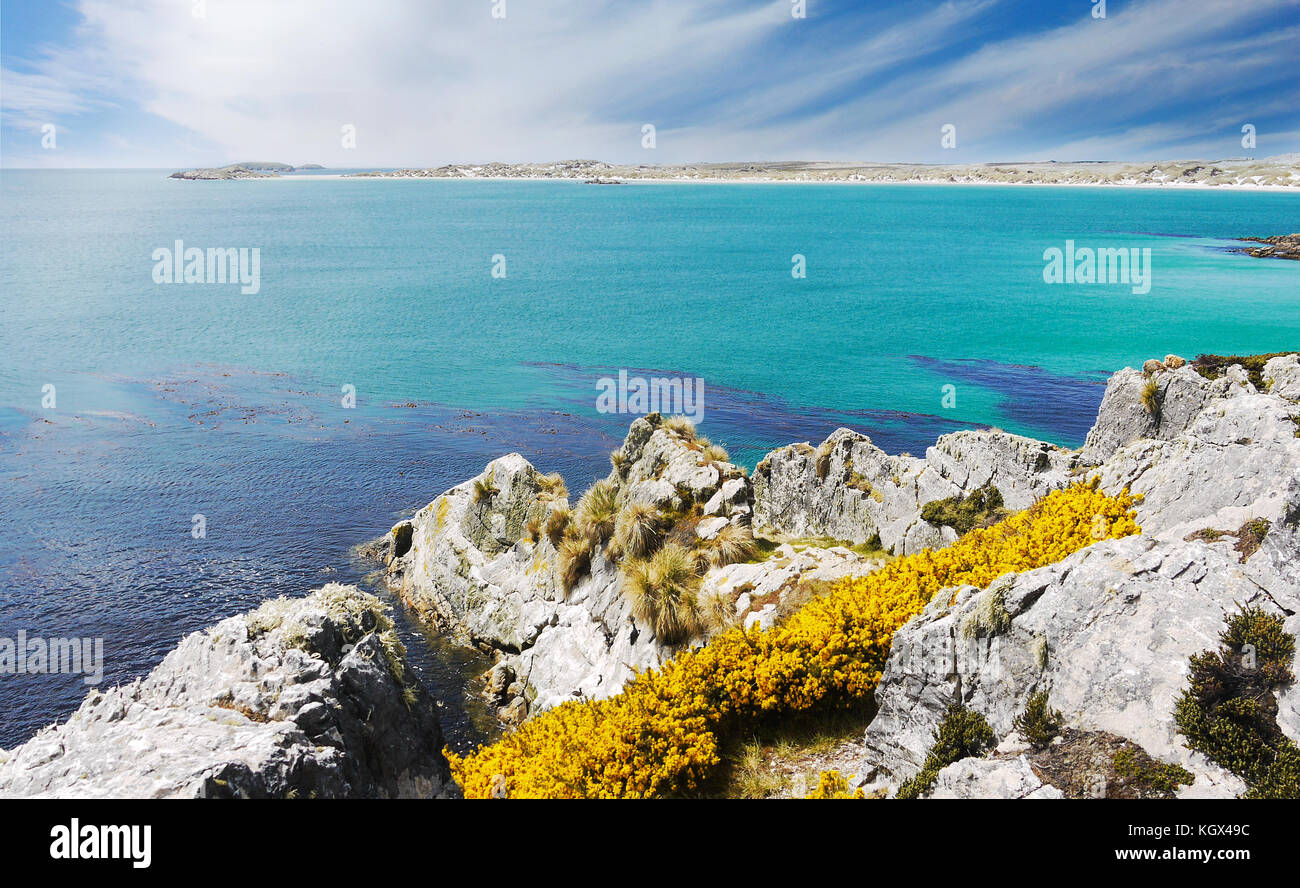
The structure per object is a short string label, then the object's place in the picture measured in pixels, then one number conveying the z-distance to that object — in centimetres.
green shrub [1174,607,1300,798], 813
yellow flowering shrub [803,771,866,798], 1203
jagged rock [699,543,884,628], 1953
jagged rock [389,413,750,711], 2470
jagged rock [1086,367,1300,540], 1206
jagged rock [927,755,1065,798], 936
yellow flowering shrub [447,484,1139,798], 1268
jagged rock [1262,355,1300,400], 1988
